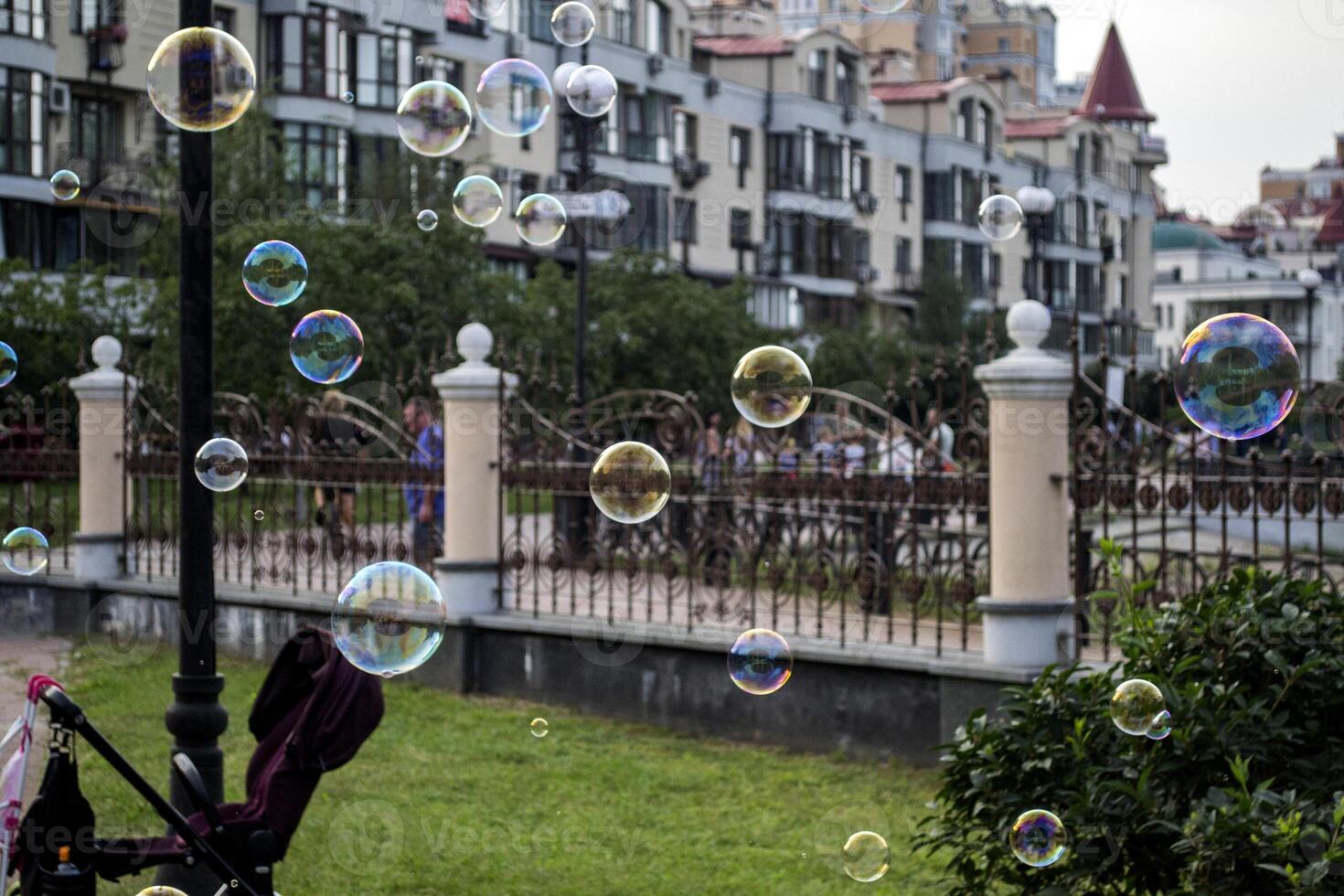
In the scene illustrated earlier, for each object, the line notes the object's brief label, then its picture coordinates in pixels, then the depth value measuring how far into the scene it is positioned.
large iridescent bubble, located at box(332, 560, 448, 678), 6.16
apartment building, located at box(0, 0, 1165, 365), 33.31
